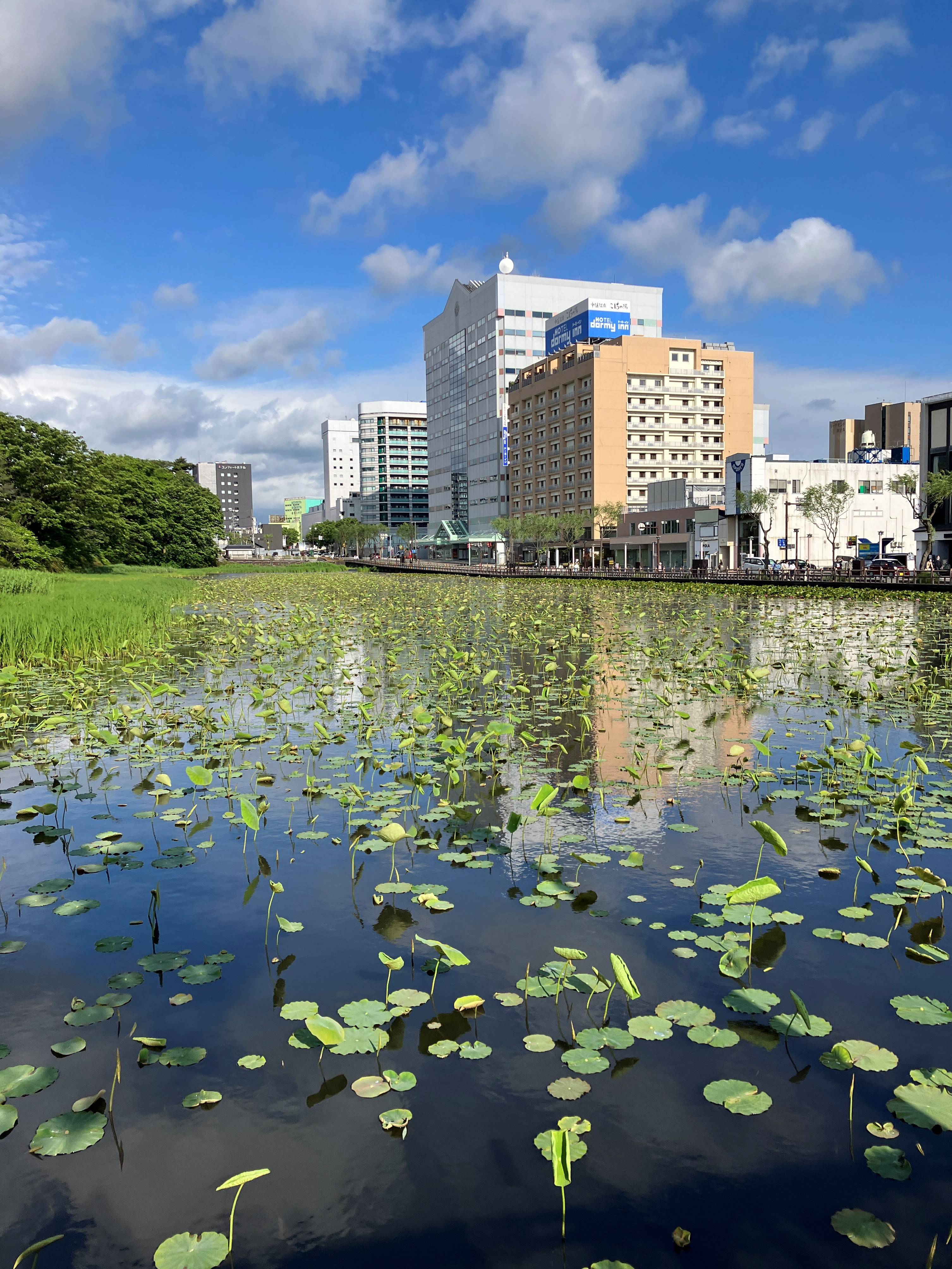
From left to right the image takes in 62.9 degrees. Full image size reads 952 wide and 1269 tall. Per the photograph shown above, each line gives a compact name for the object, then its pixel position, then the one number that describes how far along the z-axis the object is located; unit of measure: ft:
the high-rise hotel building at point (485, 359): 373.81
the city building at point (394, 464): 599.98
